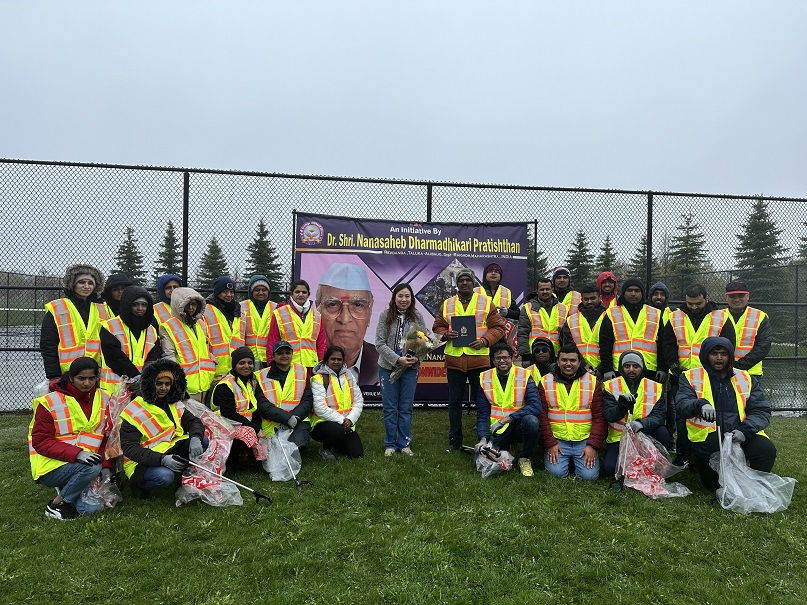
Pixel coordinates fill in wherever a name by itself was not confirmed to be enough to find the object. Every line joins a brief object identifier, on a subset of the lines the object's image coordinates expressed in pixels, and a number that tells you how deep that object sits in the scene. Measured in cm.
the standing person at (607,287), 581
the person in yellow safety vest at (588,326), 547
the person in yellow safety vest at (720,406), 429
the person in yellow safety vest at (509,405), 501
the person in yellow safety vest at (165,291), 512
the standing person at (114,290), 491
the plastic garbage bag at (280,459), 464
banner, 688
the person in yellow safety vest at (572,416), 487
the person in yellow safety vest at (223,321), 532
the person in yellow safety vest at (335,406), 524
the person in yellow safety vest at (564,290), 598
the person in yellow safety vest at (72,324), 449
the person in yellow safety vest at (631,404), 469
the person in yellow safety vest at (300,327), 562
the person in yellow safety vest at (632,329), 527
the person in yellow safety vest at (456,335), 543
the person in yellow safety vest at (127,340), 455
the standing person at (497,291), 621
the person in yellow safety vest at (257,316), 565
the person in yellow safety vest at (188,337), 484
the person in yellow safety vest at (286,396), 502
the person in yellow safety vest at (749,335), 492
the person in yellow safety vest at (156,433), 397
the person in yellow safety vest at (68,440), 381
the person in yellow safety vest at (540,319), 584
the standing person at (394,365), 535
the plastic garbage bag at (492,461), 474
